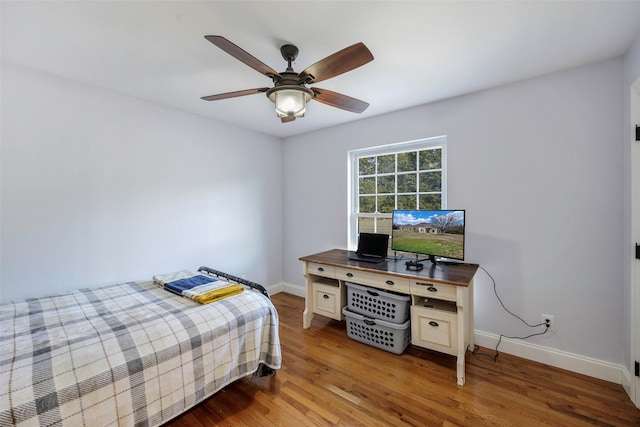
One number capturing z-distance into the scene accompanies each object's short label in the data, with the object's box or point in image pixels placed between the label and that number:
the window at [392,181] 2.82
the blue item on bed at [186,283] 2.11
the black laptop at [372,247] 2.80
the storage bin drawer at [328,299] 2.73
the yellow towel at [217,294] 1.90
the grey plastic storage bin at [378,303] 2.33
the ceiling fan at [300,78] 1.36
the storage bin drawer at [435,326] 2.08
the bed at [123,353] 1.14
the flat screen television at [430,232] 2.26
